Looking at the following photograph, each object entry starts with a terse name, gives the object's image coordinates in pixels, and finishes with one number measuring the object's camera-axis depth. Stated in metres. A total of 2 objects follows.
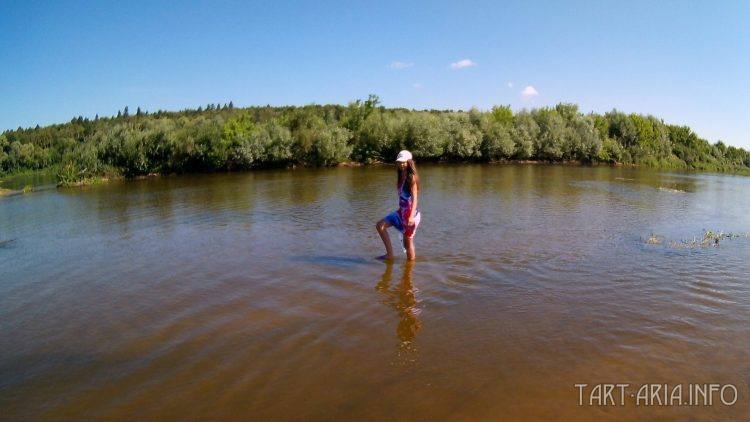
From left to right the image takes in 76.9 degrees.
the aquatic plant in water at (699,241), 11.82
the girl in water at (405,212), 9.81
